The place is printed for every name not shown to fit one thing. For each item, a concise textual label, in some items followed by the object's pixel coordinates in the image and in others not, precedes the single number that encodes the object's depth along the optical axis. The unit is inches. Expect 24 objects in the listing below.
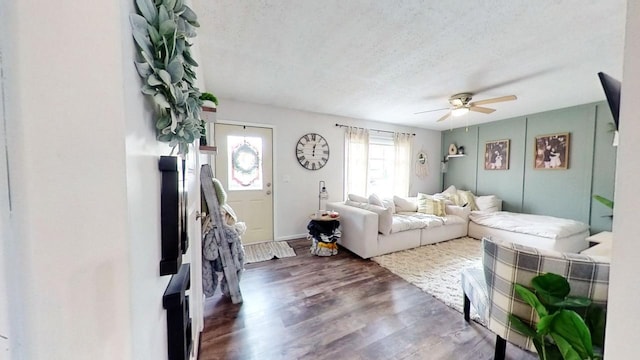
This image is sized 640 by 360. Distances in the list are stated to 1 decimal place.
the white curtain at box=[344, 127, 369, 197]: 172.2
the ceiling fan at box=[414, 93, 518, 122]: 115.8
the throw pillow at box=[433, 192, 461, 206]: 173.6
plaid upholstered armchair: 42.4
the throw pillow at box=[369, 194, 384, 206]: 136.7
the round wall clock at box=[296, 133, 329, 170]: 156.4
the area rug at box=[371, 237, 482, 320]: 87.2
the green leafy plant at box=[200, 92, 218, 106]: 52.8
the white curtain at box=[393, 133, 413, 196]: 191.6
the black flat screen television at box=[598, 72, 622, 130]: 31.5
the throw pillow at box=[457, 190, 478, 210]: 171.6
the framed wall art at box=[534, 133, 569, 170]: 144.4
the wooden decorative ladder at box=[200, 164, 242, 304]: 72.9
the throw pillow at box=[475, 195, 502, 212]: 167.9
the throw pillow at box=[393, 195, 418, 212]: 159.5
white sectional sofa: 118.9
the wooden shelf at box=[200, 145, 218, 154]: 66.5
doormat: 121.6
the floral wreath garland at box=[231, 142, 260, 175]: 138.9
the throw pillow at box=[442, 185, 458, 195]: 187.9
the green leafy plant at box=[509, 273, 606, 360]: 33.8
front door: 135.6
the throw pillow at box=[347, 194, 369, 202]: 142.6
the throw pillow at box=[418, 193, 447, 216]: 155.3
